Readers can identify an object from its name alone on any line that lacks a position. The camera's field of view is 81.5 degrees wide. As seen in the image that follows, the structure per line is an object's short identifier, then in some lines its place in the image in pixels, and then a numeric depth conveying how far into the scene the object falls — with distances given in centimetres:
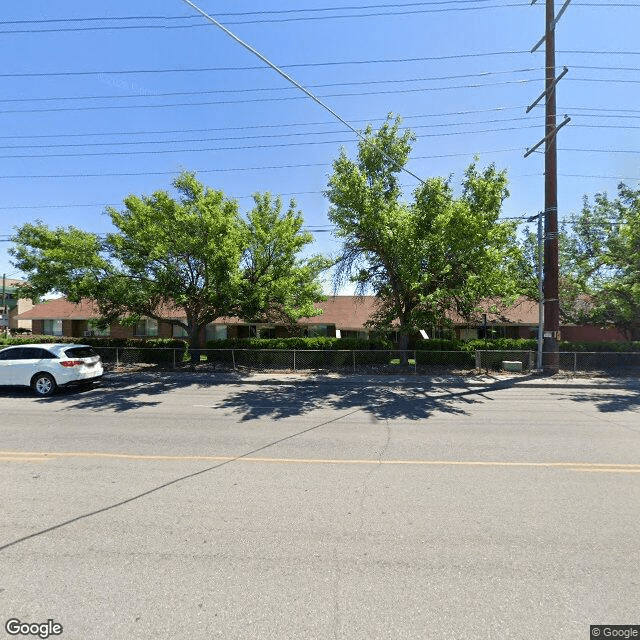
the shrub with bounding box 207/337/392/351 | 1823
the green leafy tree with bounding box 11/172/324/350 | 1416
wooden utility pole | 1497
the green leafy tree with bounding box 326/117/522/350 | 1270
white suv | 1079
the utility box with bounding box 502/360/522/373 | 1590
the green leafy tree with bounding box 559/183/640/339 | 1520
